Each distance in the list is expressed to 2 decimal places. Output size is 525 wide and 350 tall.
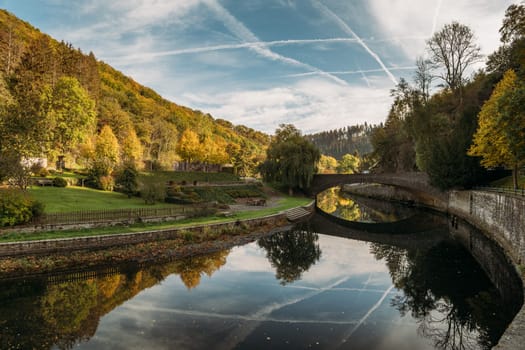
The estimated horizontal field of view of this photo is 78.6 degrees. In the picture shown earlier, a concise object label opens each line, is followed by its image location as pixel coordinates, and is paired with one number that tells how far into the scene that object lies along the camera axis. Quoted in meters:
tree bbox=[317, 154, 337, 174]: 160.25
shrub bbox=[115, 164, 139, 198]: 39.69
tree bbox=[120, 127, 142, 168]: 61.53
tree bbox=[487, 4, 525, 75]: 21.84
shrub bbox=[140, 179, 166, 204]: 36.94
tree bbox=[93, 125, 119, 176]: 53.25
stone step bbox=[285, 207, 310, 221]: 40.46
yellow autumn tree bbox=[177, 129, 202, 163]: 72.64
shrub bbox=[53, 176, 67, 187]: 38.09
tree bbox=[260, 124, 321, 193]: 55.34
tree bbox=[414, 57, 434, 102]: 45.73
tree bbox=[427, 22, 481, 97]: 40.94
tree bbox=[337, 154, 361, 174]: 138.62
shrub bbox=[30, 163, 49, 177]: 38.42
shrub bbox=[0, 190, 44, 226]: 21.98
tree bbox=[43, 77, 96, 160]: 48.34
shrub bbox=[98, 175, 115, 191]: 42.34
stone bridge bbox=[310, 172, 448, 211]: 47.84
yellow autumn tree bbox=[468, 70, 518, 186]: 25.72
